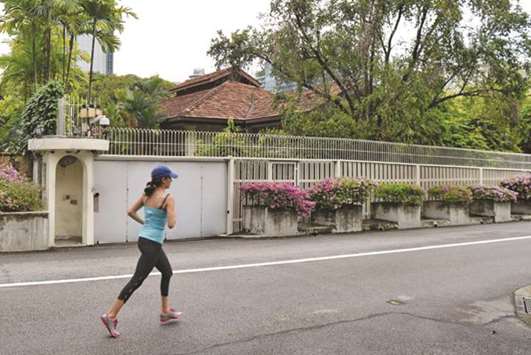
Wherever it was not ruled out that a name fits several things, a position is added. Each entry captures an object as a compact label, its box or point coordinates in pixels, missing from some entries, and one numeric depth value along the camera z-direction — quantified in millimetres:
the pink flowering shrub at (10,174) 11500
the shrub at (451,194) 17203
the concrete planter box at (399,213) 15781
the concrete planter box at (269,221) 13273
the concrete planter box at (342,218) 14422
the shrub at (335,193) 14344
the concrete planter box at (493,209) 18406
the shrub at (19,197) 10617
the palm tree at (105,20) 15570
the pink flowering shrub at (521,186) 20281
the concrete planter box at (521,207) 20531
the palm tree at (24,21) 15516
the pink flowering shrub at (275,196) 13266
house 21125
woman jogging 5355
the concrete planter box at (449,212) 17234
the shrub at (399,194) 15797
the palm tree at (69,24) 14852
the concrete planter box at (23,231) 10406
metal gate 11875
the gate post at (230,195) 13531
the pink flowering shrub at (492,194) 18328
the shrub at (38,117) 11859
